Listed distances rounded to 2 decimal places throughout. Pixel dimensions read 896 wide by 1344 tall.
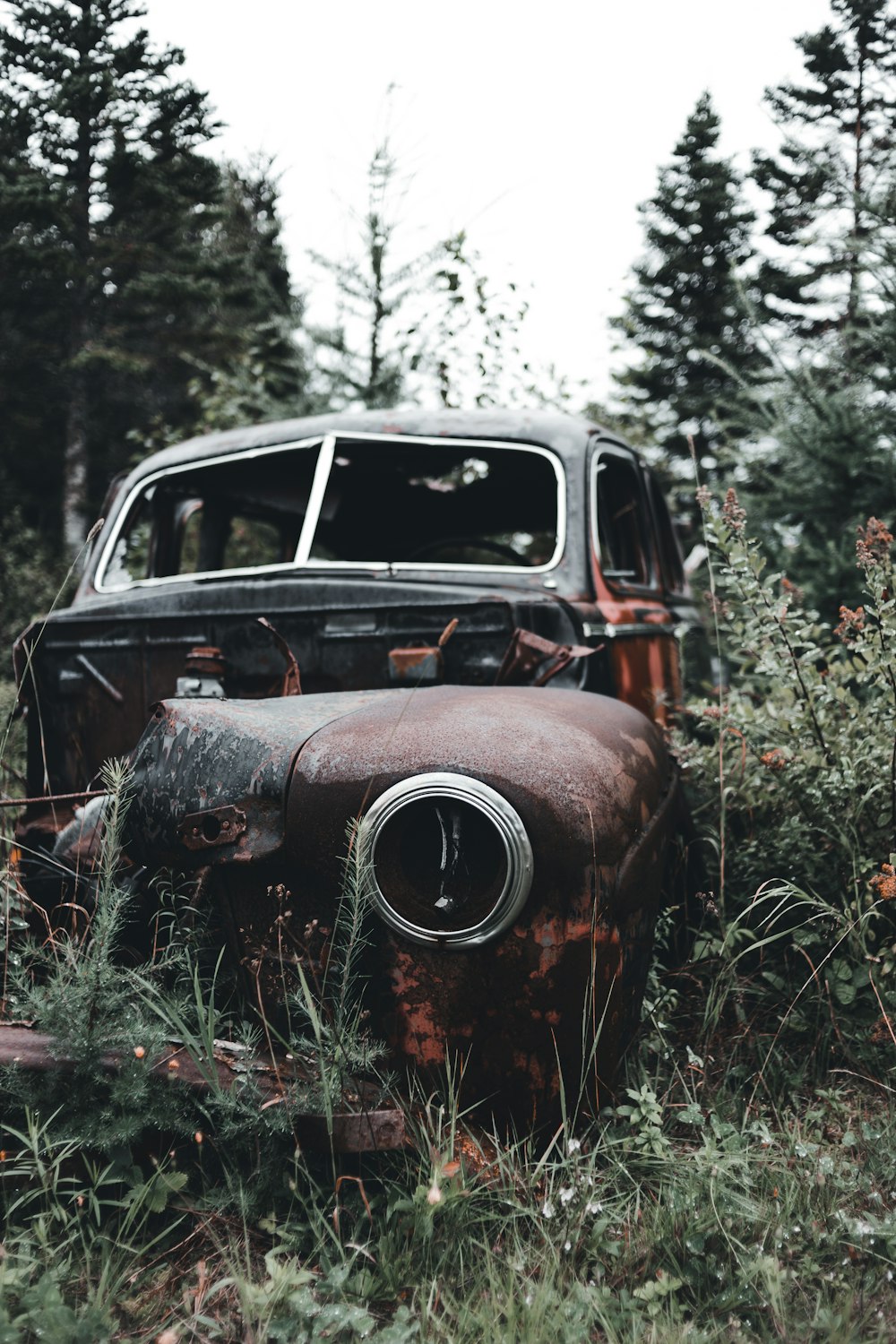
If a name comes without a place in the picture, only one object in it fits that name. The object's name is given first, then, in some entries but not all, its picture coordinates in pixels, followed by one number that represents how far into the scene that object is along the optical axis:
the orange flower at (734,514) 2.61
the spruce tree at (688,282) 16.62
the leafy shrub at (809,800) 2.39
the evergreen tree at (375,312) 7.94
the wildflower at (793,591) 2.69
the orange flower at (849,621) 2.42
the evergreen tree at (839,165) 5.07
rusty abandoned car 1.65
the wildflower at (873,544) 2.36
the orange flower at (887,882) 2.11
